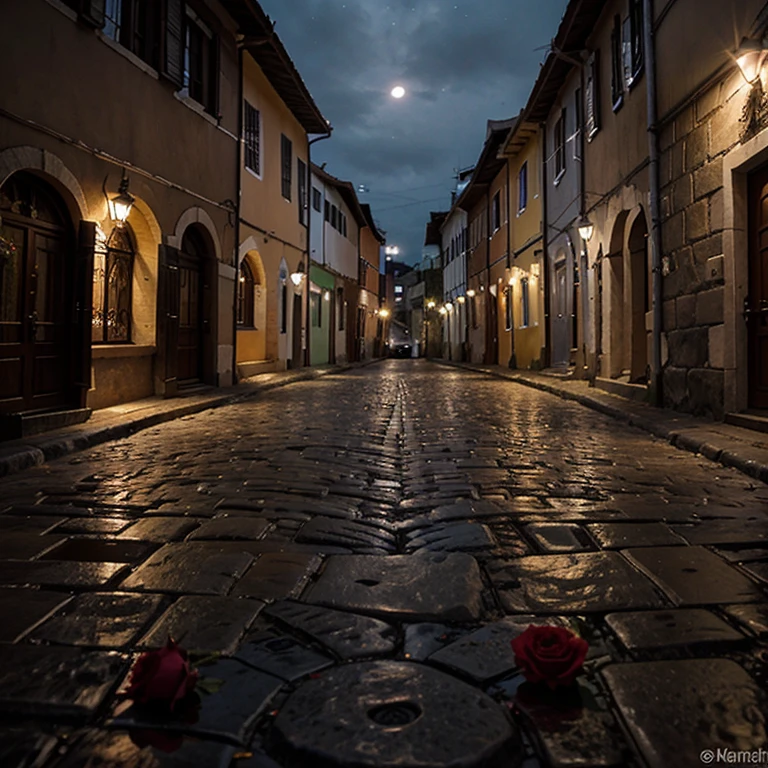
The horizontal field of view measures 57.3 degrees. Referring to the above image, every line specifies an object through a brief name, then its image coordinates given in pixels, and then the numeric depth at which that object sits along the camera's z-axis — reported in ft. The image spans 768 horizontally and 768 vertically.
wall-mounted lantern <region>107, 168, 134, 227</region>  30.22
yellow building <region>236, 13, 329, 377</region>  51.67
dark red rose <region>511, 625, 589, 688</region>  6.19
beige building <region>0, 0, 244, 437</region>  25.09
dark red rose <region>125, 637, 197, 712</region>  5.95
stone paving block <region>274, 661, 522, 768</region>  5.37
